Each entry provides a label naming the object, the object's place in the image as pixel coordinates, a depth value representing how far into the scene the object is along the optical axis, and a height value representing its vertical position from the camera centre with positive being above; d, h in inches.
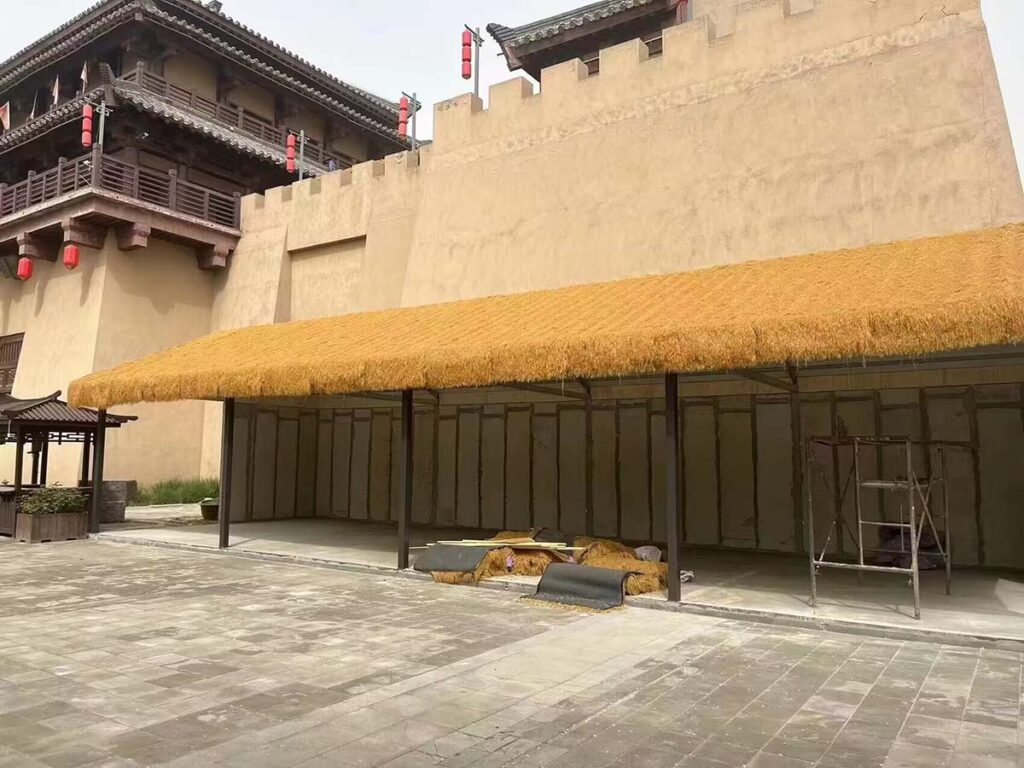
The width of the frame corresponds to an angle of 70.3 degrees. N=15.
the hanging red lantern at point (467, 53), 646.5 +360.2
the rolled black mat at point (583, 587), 308.5 -55.3
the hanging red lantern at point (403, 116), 823.7 +392.8
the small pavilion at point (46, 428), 516.7 +22.0
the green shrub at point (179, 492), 746.2 -35.2
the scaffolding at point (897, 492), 264.4 -15.6
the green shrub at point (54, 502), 518.3 -32.8
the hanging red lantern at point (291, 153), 835.1 +350.0
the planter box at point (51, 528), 513.0 -51.0
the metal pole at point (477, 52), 641.0 +361.1
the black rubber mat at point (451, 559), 363.3 -51.1
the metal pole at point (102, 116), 702.6 +332.6
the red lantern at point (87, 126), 712.4 +324.9
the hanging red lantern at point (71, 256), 708.0 +195.9
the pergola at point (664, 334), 257.9 +53.2
